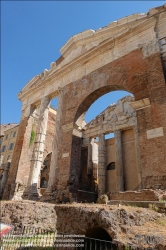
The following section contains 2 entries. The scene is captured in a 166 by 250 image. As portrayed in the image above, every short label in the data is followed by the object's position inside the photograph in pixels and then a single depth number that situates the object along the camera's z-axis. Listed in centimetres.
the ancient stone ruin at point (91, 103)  735
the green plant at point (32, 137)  1435
